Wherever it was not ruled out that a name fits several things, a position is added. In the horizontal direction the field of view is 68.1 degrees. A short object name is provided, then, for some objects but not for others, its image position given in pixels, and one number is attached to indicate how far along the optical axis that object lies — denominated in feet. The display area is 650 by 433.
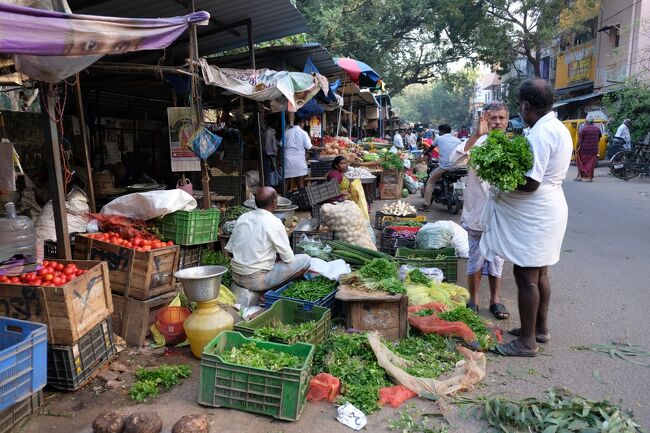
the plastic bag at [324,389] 11.80
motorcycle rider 36.37
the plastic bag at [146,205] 17.90
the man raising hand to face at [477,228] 17.04
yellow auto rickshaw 73.23
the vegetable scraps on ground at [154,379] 12.17
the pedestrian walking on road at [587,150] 50.98
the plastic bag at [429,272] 18.78
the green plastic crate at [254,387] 10.87
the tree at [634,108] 64.80
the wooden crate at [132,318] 15.17
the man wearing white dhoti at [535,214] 12.94
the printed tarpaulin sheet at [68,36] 9.29
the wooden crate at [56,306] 11.84
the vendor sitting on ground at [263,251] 16.46
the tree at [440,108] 251.80
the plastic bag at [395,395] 11.67
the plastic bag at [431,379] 12.01
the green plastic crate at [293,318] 13.55
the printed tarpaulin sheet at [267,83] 21.34
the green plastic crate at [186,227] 18.42
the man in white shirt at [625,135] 58.80
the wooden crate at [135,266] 15.25
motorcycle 36.86
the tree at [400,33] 77.97
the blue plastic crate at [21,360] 9.06
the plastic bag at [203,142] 20.36
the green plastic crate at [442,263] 19.94
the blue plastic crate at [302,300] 15.30
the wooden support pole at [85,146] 19.59
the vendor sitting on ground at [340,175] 33.12
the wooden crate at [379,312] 14.66
